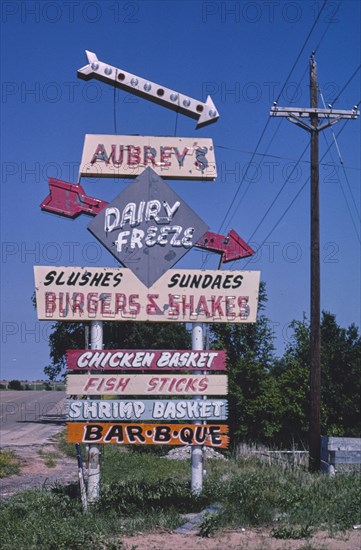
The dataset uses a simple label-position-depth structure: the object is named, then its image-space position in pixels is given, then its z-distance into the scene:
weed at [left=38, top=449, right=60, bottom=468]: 21.34
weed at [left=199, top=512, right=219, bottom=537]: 10.45
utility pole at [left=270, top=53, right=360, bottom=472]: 18.88
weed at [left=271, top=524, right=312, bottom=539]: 10.26
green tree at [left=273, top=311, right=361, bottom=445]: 24.66
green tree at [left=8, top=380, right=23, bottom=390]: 119.06
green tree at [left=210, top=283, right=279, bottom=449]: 24.55
